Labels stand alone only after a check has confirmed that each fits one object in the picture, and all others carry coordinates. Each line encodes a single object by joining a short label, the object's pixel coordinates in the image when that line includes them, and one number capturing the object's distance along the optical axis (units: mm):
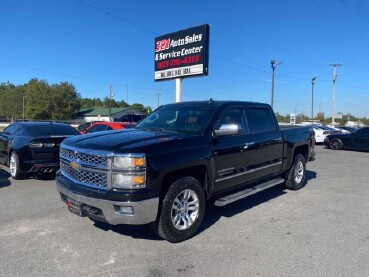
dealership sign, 17672
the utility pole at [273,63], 32894
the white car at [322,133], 24594
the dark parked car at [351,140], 19844
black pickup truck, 4215
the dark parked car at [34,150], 8453
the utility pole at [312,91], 51294
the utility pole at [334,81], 49512
